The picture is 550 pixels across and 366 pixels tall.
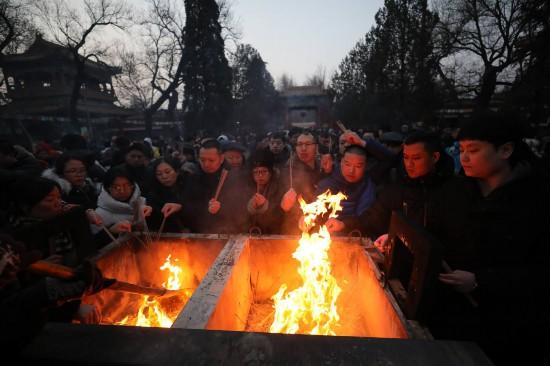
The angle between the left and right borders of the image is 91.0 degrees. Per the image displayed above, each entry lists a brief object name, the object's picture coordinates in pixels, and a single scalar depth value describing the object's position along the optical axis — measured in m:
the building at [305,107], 55.75
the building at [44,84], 28.30
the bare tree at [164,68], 24.25
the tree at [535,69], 12.44
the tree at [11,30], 16.20
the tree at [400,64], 21.05
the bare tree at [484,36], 17.92
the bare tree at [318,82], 62.90
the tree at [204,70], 26.94
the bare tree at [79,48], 20.02
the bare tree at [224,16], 27.53
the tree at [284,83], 80.00
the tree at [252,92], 38.28
